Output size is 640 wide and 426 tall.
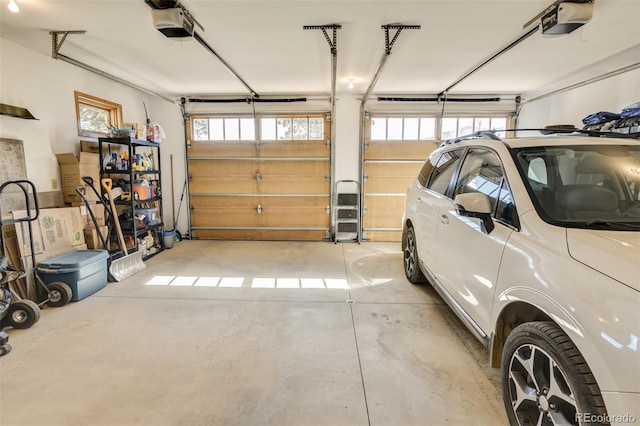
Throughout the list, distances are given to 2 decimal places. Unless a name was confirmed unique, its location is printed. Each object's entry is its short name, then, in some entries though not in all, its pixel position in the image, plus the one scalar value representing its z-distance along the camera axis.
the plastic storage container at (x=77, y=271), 3.17
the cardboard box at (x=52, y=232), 3.16
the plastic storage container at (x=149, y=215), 4.80
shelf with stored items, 4.36
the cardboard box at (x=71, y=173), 3.89
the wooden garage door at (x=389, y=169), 5.94
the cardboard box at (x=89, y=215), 3.99
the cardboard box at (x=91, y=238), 4.01
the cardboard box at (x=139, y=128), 4.33
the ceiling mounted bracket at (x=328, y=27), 3.01
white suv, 1.05
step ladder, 5.94
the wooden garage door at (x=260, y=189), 6.04
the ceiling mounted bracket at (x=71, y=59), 3.14
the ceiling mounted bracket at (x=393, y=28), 3.00
